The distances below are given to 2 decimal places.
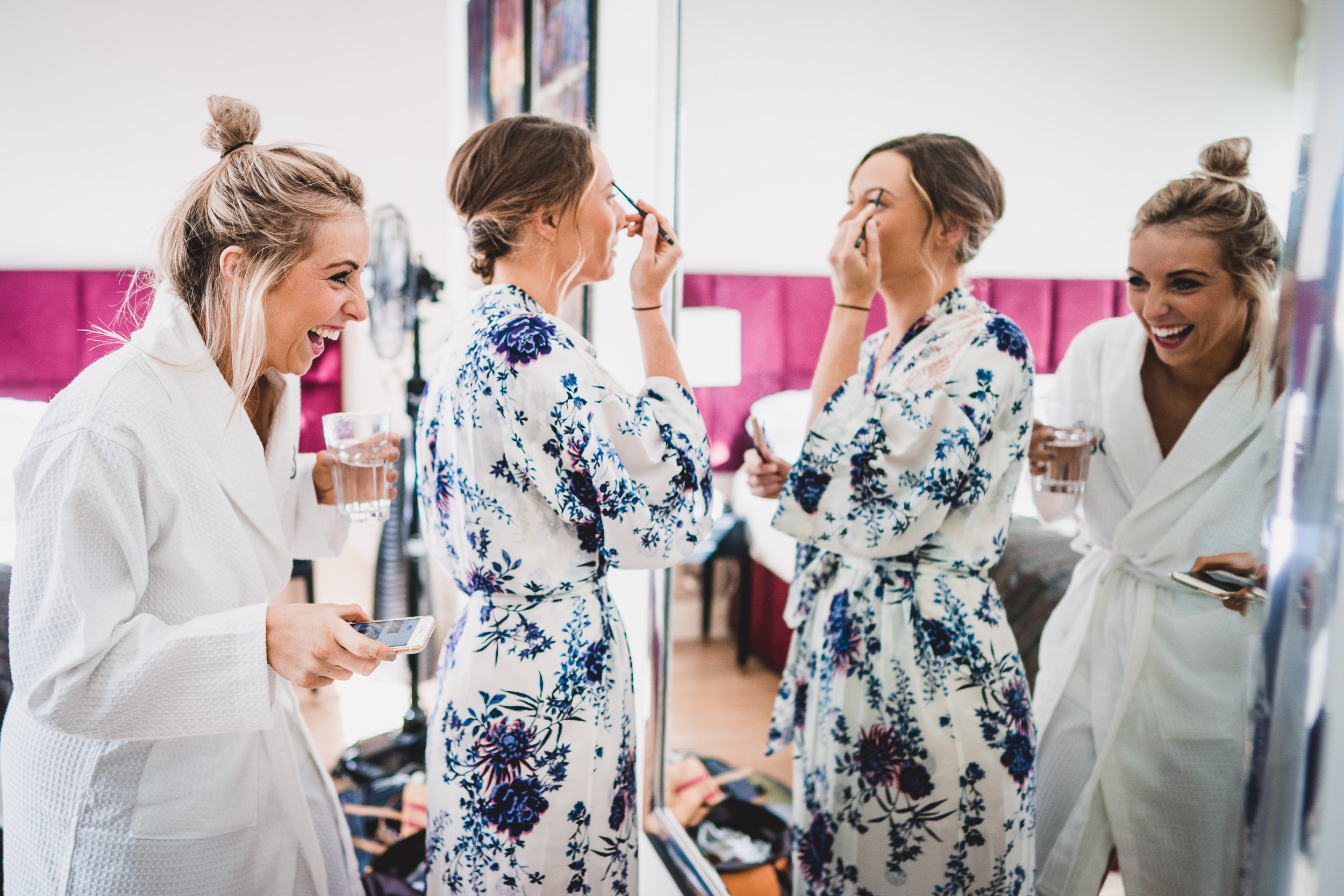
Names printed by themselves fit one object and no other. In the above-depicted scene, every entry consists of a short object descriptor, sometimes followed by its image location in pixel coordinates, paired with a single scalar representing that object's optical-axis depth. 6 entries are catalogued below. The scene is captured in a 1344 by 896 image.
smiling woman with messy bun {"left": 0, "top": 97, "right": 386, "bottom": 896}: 0.78
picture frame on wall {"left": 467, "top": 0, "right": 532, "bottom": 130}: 2.43
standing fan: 2.57
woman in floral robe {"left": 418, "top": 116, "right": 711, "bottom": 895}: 0.98
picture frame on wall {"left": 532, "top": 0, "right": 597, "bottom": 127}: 1.97
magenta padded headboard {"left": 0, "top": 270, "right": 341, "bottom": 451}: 1.76
